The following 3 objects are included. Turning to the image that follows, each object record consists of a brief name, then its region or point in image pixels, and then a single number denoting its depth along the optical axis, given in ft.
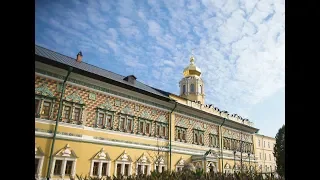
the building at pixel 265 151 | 127.77
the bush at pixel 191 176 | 23.14
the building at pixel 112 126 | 43.01
